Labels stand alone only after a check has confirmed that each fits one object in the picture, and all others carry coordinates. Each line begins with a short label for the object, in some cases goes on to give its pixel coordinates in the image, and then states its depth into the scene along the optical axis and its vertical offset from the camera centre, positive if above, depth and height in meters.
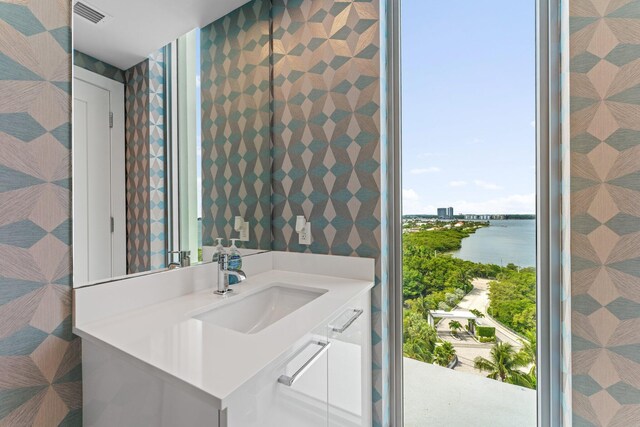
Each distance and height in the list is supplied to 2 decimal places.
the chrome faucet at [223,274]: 1.15 -0.24
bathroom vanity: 0.60 -0.34
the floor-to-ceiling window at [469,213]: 1.31 -0.01
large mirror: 0.89 +0.28
